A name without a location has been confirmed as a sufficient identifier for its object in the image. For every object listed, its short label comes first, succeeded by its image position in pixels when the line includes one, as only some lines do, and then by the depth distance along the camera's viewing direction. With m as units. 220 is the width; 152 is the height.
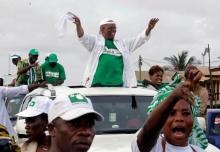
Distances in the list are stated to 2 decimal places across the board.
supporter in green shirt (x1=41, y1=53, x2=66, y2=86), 10.22
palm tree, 62.23
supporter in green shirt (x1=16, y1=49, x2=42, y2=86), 10.67
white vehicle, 6.75
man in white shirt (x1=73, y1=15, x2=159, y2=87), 8.69
